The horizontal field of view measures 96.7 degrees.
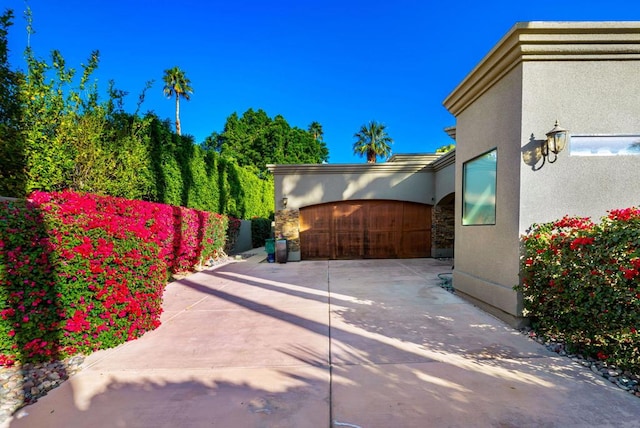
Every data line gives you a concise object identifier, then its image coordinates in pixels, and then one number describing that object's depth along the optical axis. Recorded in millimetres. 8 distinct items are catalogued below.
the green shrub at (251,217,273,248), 16900
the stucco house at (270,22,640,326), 3615
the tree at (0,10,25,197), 4570
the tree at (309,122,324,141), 35750
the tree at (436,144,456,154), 25144
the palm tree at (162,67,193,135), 27219
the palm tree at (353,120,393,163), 33281
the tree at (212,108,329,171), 25967
